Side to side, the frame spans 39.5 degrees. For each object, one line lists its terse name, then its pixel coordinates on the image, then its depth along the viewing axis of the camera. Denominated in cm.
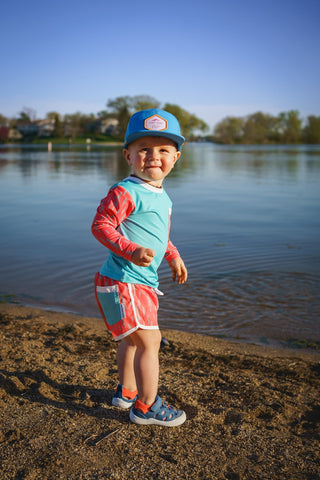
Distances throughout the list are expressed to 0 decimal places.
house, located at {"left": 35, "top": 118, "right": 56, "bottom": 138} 12862
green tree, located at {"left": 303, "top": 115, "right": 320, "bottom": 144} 11356
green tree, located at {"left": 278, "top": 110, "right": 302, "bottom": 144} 11856
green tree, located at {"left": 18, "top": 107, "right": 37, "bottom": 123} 15000
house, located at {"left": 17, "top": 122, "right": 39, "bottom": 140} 13012
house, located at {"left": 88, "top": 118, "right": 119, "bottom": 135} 13225
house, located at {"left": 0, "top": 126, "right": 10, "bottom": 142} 11906
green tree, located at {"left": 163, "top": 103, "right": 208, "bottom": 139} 13075
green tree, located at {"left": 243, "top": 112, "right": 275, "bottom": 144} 12300
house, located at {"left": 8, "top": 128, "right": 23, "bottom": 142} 12172
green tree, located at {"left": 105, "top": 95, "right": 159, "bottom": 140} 12069
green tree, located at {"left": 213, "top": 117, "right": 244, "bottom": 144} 12756
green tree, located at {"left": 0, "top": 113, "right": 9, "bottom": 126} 13527
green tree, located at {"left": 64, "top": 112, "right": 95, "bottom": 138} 13034
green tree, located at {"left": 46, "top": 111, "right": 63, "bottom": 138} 11721
